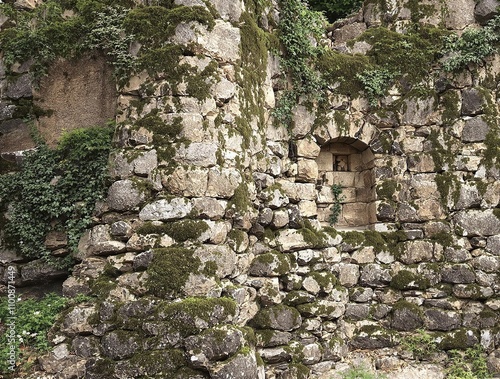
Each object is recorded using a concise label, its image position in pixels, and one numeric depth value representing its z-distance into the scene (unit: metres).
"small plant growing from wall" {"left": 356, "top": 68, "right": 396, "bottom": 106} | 8.61
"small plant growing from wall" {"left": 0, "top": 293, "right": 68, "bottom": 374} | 5.90
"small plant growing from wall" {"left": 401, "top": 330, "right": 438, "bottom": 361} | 7.85
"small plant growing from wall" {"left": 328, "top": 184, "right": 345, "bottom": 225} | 8.66
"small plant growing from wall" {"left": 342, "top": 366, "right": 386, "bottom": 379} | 7.18
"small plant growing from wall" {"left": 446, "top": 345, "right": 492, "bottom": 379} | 7.61
